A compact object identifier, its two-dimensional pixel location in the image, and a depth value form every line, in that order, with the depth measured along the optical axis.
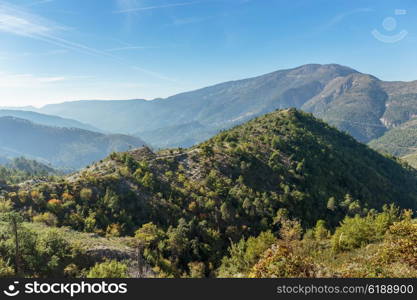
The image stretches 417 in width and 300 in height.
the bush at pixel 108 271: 25.08
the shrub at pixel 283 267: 18.95
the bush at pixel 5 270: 29.42
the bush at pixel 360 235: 45.62
